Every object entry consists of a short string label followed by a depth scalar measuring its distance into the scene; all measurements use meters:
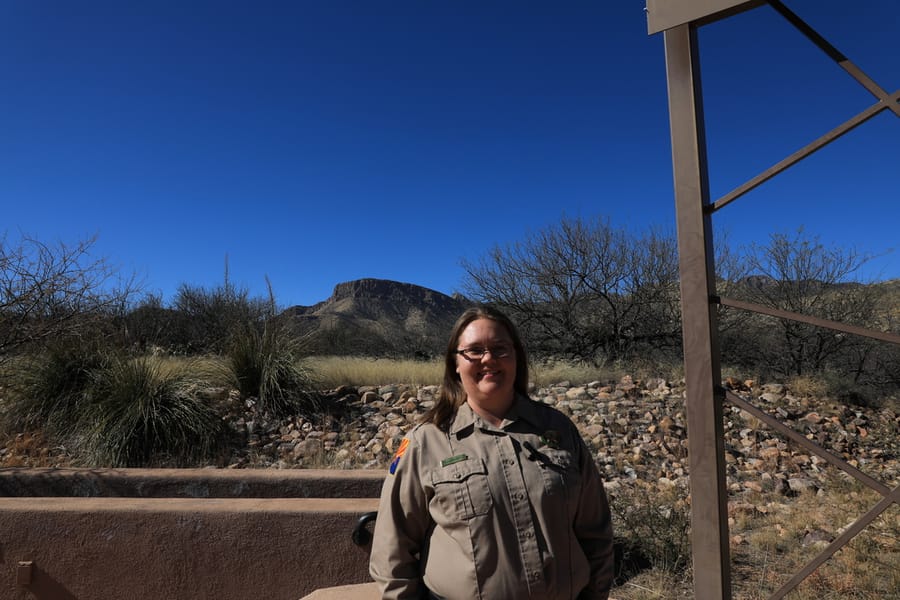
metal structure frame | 2.04
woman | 1.55
